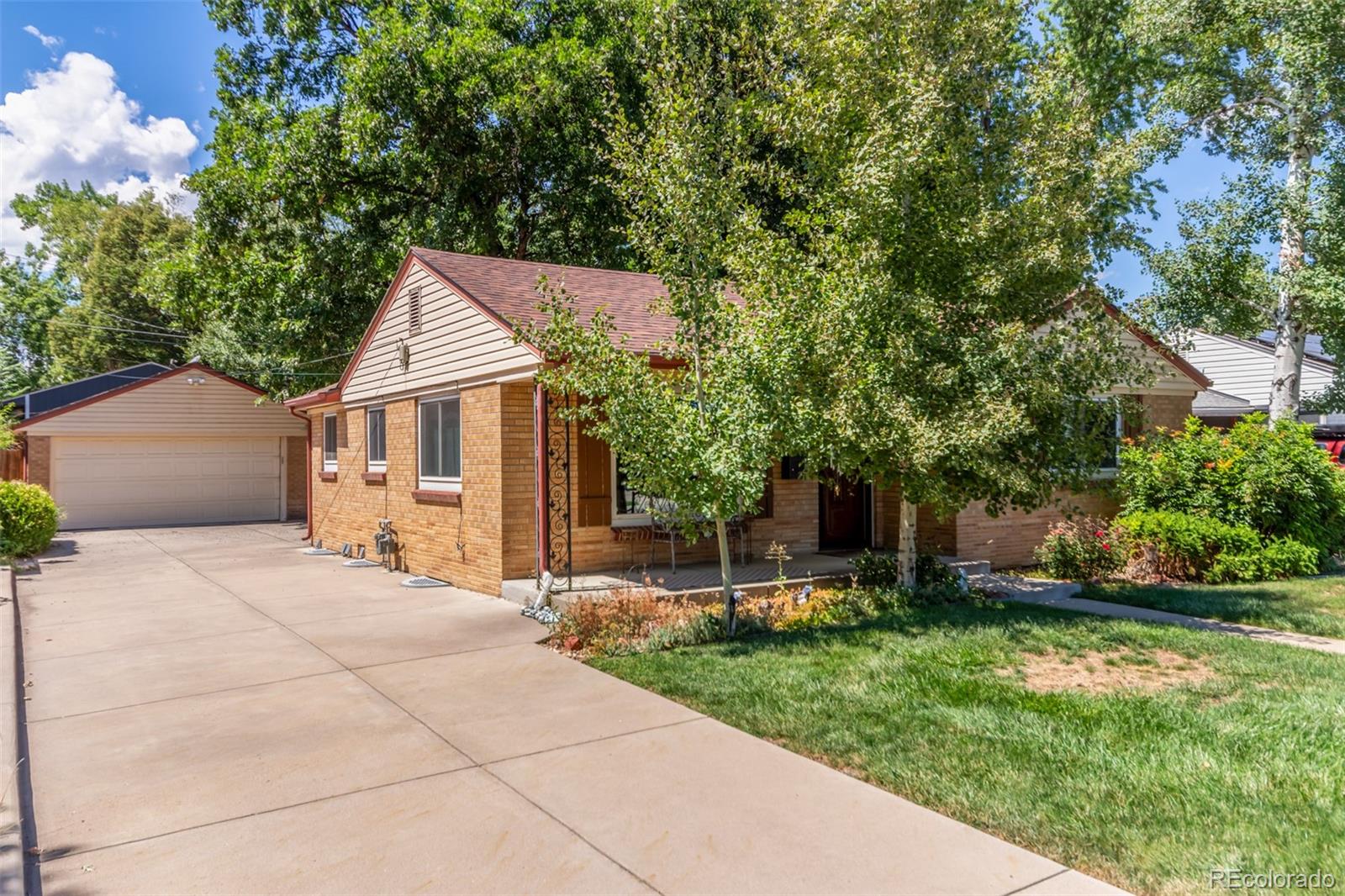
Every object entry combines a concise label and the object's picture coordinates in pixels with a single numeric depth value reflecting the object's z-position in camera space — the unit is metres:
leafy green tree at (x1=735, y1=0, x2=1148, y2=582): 8.00
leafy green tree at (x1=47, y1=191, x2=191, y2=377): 35.66
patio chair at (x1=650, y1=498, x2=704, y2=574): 10.23
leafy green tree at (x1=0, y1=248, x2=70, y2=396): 40.66
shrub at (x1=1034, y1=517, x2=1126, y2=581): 11.63
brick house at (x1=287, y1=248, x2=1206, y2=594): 10.23
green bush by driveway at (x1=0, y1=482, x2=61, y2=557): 15.16
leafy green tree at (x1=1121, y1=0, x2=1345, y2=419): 14.47
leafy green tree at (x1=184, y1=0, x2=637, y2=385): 19.11
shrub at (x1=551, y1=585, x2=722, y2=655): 7.56
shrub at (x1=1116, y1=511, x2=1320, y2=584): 11.39
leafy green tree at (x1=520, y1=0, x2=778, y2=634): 7.41
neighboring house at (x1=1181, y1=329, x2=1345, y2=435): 22.67
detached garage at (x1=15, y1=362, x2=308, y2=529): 22.92
